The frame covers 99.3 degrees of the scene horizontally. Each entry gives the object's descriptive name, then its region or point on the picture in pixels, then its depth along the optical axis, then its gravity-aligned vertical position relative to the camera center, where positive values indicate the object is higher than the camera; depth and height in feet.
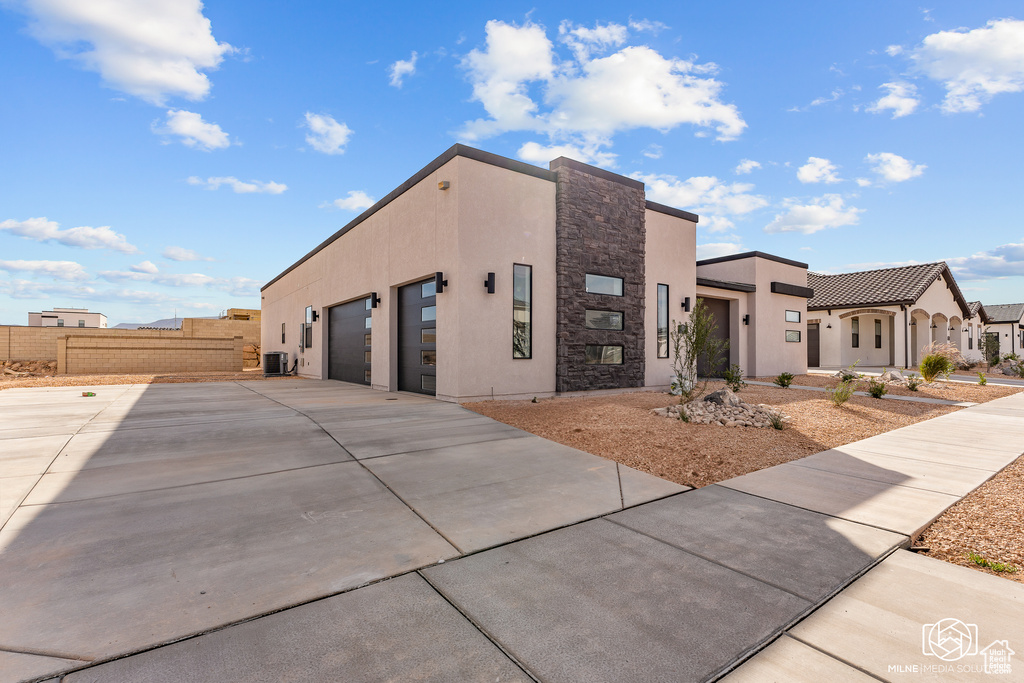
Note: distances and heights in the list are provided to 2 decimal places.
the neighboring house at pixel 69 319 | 179.63 +10.97
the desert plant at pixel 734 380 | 33.04 -2.95
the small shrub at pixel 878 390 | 32.07 -3.63
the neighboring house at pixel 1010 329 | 153.69 +4.34
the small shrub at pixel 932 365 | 42.47 -2.40
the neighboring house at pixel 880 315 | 74.84 +4.84
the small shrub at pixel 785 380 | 39.16 -3.49
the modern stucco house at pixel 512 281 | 30.14 +5.03
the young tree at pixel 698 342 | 28.89 +0.00
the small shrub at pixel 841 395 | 27.43 -3.40
